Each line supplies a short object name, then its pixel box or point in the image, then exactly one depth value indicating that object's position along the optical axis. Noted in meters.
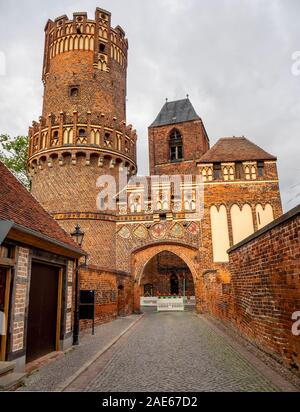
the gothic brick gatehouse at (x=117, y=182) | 17.78
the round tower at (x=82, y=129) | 18.52
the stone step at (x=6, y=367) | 5.11
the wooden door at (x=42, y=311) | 7.04
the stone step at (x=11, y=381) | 4.86
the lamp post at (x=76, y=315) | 9.05
